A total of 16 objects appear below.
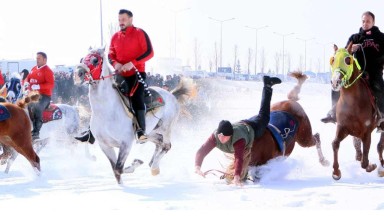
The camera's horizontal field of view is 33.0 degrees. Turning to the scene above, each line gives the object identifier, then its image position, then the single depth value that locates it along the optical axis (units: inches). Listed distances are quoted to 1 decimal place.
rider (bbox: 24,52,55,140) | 486.3
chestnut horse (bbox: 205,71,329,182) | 339.6
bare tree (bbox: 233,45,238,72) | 2974.9
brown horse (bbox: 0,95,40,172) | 403.9
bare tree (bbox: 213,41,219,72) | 2779.5
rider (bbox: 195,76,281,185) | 322.0
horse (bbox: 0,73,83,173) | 478.0
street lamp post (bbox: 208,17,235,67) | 2341.9
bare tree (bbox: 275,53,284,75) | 3503.9
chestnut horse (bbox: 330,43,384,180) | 351.6
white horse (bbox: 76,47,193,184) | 336.5
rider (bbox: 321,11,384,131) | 364.1
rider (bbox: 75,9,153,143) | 358.3
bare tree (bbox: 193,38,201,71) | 2743.6
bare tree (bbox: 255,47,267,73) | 3385.8
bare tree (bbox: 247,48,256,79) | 3220.0
